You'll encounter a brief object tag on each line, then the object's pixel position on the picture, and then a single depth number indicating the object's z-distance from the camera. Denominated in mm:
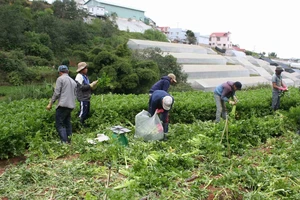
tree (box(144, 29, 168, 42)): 41062
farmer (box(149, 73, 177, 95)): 7051
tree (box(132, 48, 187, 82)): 21594
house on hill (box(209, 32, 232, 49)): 76250
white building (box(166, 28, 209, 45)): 74562
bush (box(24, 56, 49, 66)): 21922
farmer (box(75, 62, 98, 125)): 6918
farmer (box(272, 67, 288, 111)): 9617
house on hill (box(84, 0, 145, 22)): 56812
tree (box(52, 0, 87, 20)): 33781
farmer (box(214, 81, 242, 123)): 7930
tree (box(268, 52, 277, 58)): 79375
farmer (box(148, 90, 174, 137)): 6035
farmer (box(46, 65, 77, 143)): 5988
